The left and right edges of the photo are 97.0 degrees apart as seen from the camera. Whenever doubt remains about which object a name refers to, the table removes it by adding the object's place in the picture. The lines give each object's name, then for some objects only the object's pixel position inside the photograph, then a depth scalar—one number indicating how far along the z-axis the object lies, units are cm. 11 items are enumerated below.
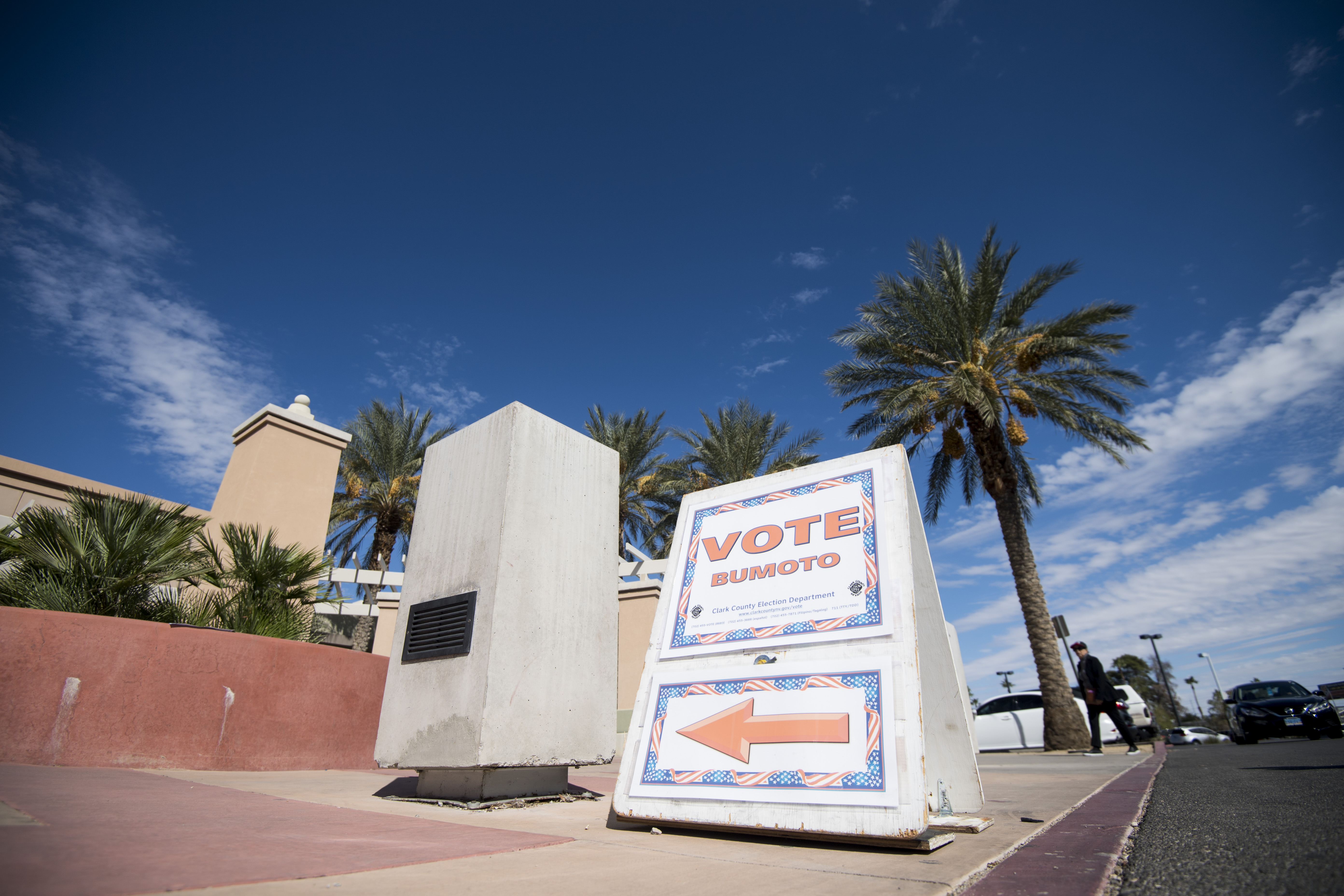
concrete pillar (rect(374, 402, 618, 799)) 381
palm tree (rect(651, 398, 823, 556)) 1903
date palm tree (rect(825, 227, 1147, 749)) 1242
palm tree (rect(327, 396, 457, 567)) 1761
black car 1033
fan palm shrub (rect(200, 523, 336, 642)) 677
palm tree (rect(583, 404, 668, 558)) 1969
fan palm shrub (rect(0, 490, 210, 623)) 559
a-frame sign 227
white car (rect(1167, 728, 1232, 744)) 1883
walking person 888
